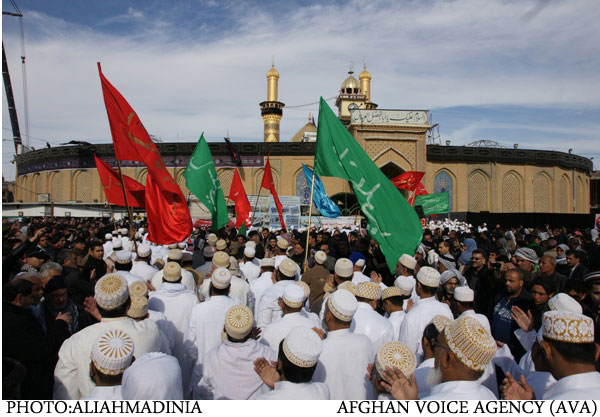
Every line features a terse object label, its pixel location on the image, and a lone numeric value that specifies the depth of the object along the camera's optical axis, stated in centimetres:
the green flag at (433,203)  1494
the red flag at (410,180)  1448
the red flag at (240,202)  980
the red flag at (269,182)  1078
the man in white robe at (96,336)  267
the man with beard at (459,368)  195
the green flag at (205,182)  744
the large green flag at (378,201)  512
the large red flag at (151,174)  554
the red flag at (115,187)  838
